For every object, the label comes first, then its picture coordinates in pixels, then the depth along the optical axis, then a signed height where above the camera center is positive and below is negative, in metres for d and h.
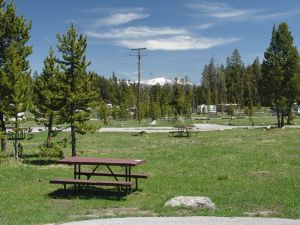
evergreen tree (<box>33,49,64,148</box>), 16.60 +1.03
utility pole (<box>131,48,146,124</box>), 54.30 +8.69
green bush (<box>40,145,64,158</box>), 17.15 -1.97
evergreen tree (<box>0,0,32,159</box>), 17.30 +2.72
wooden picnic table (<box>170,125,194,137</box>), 29.89 -1.96
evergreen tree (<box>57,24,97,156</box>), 16.67 +1.42
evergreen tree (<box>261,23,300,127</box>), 37.35 +4.63
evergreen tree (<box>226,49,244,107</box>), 90.47 +9.19
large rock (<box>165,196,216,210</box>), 9.00 -2.46
